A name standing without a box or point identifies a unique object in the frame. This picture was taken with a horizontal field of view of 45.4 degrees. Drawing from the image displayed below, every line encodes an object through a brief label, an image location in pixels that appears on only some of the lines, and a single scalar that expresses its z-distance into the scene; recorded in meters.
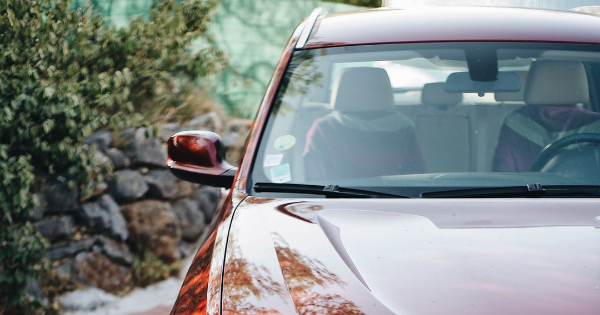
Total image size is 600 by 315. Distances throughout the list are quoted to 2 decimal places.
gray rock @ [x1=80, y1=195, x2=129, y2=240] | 6.43
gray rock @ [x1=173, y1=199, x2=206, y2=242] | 7.53
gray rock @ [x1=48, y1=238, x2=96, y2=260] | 6.09
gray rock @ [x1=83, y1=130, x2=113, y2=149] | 6.76
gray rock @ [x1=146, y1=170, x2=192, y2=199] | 7.22
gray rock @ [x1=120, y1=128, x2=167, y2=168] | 7.08
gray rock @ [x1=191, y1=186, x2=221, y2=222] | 7.82
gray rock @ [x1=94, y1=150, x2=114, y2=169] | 6.25
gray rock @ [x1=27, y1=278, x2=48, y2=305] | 5.61
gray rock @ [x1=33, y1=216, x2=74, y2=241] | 6.00
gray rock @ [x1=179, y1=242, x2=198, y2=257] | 7.41
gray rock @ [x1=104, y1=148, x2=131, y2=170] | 6.83
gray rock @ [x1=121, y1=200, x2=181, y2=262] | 6.93
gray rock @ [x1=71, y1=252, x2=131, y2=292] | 6.25
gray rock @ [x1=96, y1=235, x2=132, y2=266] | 6.52
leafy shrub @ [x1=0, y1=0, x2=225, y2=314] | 5.25
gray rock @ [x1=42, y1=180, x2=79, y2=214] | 6.04
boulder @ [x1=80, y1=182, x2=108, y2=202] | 6.50
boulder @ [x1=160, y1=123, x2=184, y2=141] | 7.57
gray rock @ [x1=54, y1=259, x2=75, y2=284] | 6.07
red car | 1.88
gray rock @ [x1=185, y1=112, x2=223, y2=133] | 8.05
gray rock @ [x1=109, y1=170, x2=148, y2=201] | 6.85
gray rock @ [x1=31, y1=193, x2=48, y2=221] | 5.84
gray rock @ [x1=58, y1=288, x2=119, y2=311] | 6.06
